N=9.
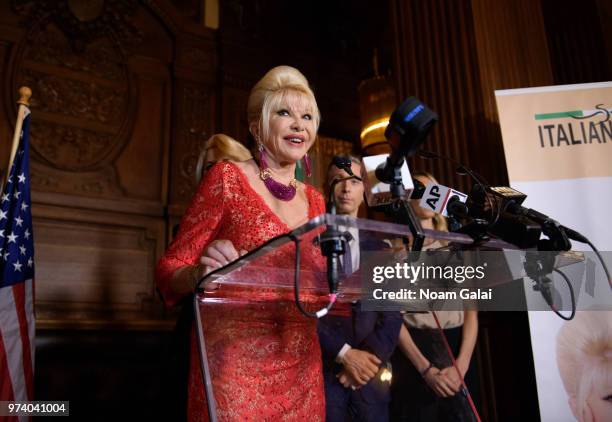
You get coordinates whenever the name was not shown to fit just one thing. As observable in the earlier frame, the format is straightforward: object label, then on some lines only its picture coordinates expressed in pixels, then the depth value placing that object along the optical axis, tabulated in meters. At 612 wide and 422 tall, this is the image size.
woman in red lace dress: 1.00
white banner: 1.74
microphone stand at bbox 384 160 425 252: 0.82
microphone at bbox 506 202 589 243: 0.98
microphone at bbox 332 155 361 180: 0.96
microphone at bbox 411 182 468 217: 1.00
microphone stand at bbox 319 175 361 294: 0.75
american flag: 2.34
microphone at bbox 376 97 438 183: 0.81
